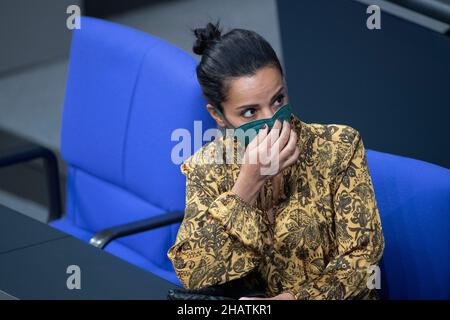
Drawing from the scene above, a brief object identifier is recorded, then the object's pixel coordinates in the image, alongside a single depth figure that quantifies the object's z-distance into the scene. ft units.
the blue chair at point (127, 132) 19.17
